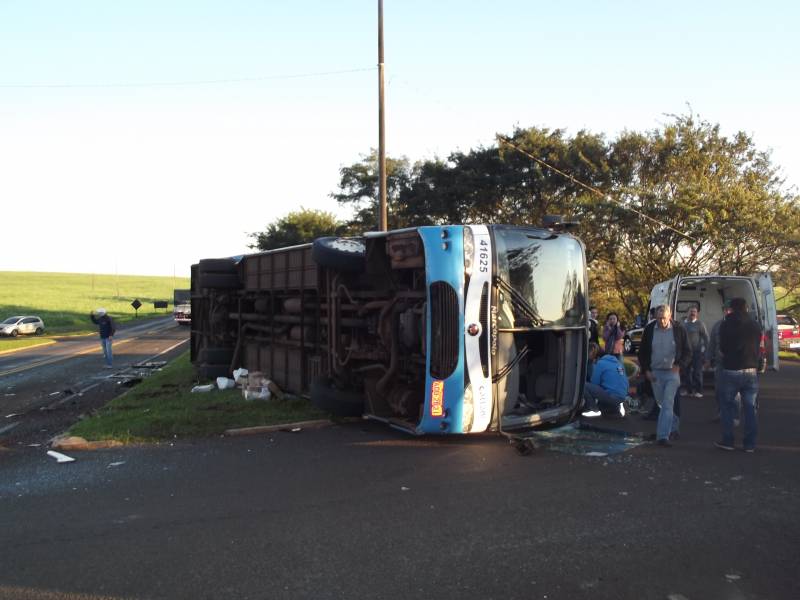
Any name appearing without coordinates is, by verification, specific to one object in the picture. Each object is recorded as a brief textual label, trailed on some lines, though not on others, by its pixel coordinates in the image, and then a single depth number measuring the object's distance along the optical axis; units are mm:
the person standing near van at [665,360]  7543
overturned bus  7230
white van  11906
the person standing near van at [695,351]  11422
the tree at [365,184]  37406
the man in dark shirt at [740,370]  7188
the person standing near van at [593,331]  11834
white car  40562
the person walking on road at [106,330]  19328
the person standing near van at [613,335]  11578
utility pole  16688
